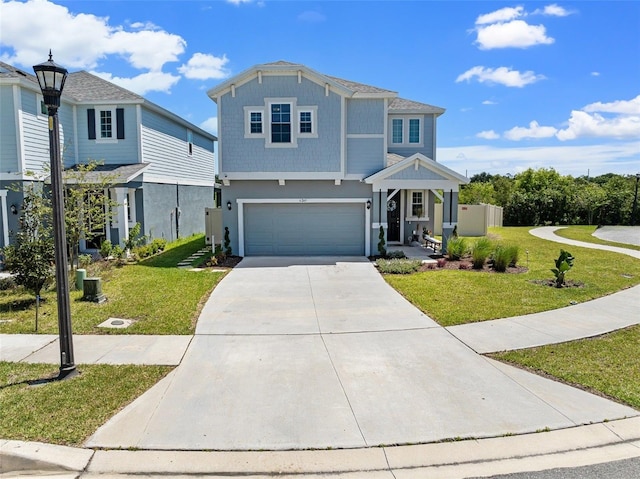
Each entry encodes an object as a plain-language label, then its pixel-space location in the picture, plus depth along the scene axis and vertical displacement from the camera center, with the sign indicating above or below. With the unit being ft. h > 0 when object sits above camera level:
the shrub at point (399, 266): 46.33 -6.48
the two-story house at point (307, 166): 54.03 +4.96
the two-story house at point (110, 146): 48.55 +7.92
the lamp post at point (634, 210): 106.50 -1.21
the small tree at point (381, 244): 56.32 -4.92
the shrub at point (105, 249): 51.32 -4.95
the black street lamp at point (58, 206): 19.01 +0.02
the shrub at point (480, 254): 47.70 -5.23
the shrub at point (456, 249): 52.80 -5.23
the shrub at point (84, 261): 43.65 -5.38
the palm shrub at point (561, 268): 39.58 -5.59
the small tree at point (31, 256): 30.63 -3.47
